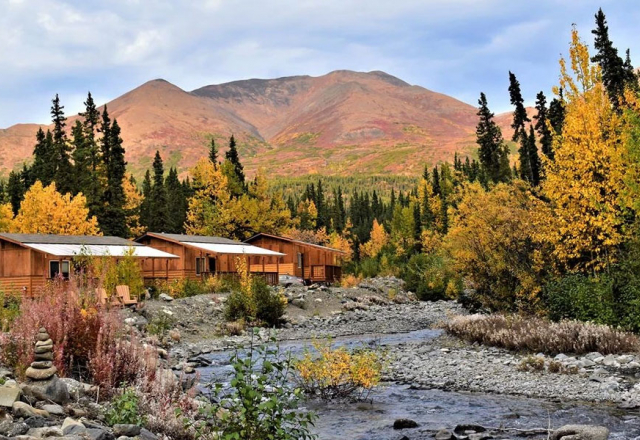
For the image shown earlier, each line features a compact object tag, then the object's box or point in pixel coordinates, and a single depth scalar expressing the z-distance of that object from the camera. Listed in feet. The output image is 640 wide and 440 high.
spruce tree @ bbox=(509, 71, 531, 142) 161.58
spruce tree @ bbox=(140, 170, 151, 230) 224.12
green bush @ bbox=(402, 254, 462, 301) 155.50
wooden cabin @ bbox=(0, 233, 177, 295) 112.98
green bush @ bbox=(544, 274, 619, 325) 58.70
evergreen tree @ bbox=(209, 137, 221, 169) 209.36
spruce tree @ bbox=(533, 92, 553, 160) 158.56
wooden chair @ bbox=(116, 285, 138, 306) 89.84
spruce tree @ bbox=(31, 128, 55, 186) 195.65
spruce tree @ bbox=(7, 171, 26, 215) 216.33
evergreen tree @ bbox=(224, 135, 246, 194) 200.13
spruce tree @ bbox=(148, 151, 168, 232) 219.82
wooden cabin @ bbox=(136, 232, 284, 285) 145.28
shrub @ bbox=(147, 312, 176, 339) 79.41
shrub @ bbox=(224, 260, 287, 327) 98.12
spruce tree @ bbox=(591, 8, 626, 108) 130.62
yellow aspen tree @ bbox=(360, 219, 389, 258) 328.90
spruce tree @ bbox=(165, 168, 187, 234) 225.37
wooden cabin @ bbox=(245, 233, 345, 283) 176.86
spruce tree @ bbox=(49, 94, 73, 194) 186.19
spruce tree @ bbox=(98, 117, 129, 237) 187.52
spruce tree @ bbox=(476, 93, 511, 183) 209.05
